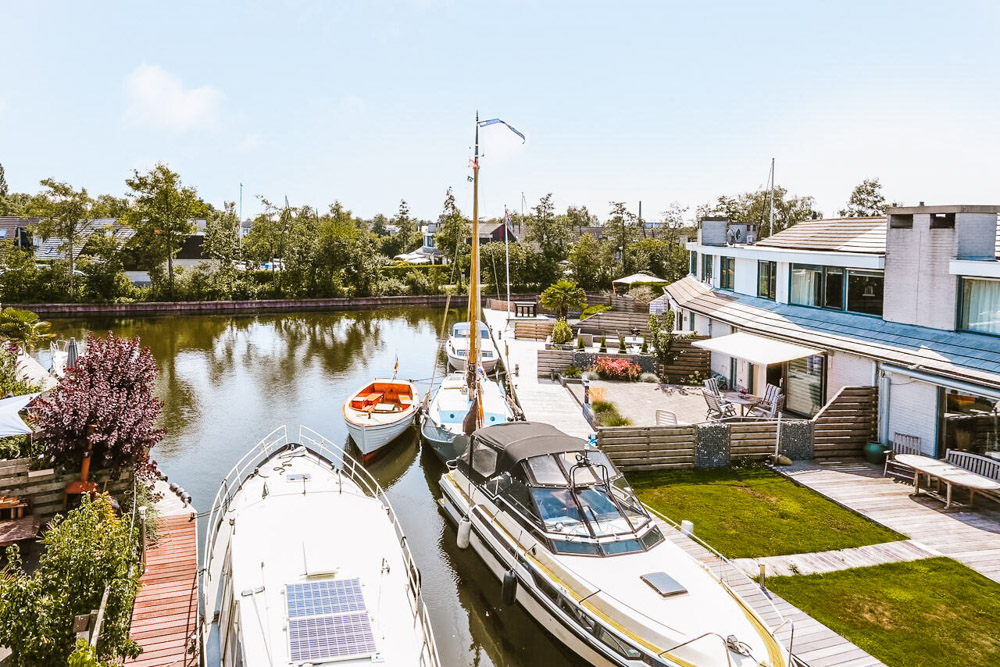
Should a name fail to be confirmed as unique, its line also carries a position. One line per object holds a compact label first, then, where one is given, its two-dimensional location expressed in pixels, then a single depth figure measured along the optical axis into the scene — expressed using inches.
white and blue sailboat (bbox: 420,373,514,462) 717.3
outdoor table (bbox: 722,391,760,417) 757.9
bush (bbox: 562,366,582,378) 1031.0
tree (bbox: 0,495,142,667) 283.4
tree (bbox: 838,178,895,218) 2183.8
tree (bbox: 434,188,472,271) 2635.3
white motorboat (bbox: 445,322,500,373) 1143.6
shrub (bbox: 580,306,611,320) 1679.9
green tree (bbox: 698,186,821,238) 2368.4
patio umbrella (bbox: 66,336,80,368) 785.6
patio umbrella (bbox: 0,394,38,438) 470.0
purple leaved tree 482.3
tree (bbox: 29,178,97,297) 2106.3
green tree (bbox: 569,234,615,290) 2329.0
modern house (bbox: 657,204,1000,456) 589.0
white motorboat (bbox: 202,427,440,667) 307.1
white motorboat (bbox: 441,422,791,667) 331.3
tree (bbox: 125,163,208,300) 2240.4
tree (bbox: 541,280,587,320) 1688.0
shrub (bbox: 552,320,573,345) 1284.4
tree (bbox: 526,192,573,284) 2503.4
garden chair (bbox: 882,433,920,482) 603.5
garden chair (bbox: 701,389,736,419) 763.4
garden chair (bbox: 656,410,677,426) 739.8
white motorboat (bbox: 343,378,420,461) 750.5
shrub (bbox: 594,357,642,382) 1018.1
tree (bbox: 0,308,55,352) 1124.6
